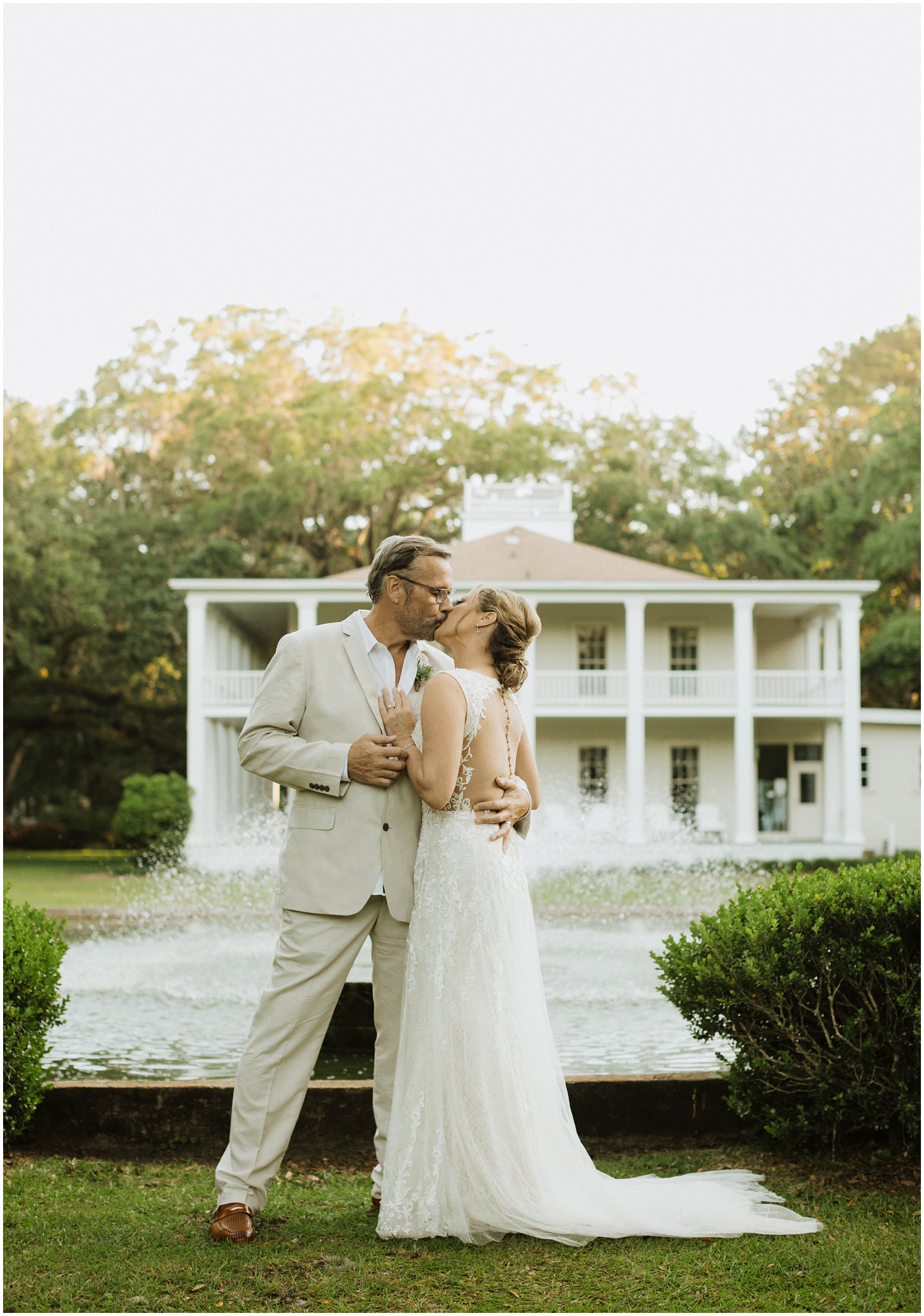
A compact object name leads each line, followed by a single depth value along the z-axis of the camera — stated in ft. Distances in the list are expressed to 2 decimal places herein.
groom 12.69
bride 12.23
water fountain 23.21
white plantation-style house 91.25
